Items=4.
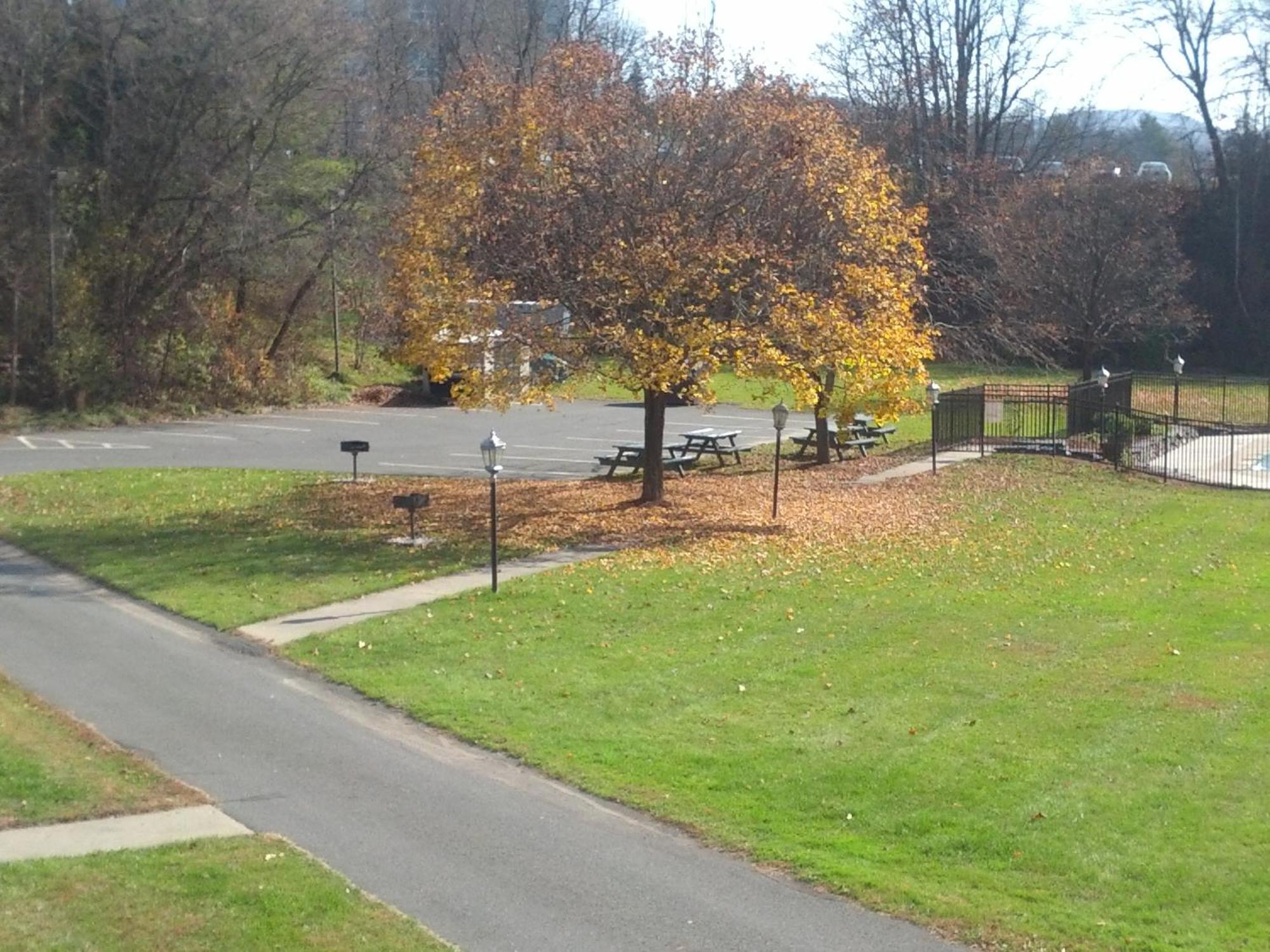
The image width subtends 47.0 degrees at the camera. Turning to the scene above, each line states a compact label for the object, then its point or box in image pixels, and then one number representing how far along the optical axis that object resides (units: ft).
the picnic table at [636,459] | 87.30
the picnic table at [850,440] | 101.14
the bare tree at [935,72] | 191.01
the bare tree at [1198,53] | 188.44
